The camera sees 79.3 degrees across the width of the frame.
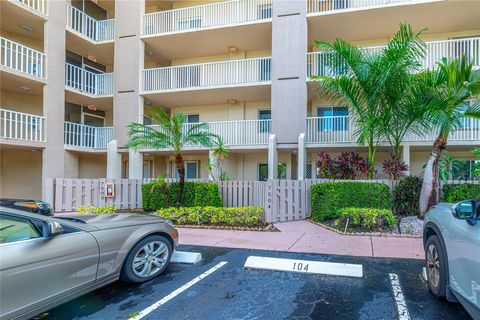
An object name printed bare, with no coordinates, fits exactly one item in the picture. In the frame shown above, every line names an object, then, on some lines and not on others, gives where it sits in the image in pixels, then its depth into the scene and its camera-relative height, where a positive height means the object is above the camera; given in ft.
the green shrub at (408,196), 28.60 -3.12
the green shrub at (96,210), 29.32 -4.74
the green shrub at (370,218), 24.57 -4.62
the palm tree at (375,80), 26.48 +8.11
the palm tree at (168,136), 32.14 +3.21
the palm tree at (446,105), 23.85 +5.09
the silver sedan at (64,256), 9.22 -3.51
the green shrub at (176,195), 35.27 -3.77
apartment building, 39.96 +13.91
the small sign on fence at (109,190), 40.42 -3.55
